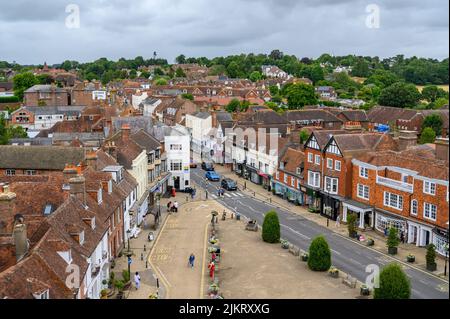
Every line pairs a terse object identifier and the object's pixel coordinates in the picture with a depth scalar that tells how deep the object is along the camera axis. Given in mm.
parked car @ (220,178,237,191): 67500
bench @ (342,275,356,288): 34825
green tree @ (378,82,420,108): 127812
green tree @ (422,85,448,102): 145875
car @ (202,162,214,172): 80169
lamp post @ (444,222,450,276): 37506
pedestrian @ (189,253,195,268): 38875
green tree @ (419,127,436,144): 85750
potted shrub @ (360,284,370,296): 33281
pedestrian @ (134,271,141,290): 34406
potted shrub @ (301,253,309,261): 40312
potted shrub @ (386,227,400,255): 42156
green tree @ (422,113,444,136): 96750
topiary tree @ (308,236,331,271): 37531
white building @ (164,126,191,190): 67500
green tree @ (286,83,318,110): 131875
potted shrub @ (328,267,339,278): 36719
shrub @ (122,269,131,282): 34656
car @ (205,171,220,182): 73500
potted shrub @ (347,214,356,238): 47344
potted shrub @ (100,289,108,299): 32094
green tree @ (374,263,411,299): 29750
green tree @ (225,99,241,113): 119175
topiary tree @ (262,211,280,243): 44812
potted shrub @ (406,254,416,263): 40500
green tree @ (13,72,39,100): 143112
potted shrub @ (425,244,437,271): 38250
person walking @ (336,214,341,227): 51775
